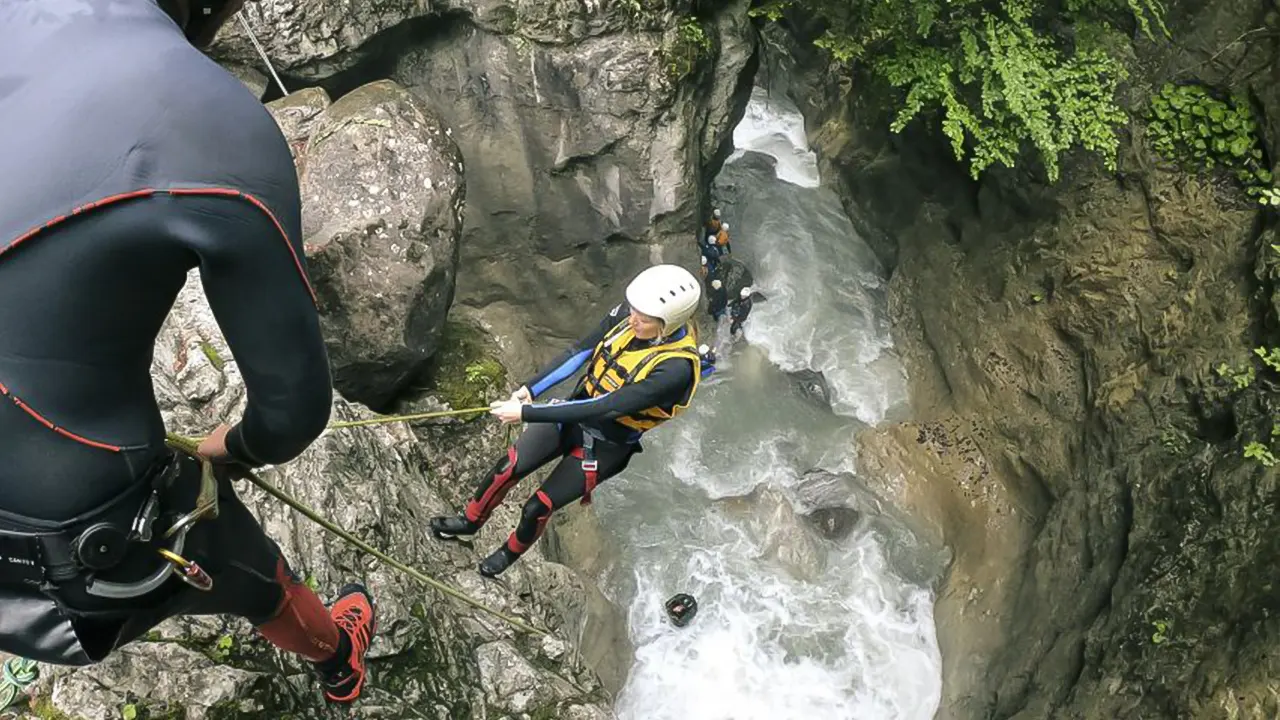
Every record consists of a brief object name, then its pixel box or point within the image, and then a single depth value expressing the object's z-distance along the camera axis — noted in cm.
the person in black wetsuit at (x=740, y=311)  1212
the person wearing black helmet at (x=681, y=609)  943
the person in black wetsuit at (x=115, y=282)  145
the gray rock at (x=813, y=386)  1169
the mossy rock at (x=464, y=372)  913
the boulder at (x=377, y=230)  792
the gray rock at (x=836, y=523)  1027
